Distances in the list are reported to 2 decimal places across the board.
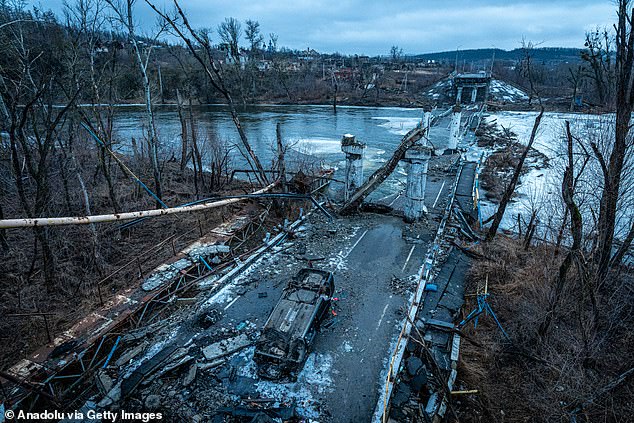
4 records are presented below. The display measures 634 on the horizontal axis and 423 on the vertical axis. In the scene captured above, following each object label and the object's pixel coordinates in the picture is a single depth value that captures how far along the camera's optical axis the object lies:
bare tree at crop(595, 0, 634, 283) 8.94
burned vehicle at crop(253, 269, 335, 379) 7.66
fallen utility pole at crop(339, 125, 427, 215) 14.88
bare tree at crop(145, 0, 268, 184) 15.39
